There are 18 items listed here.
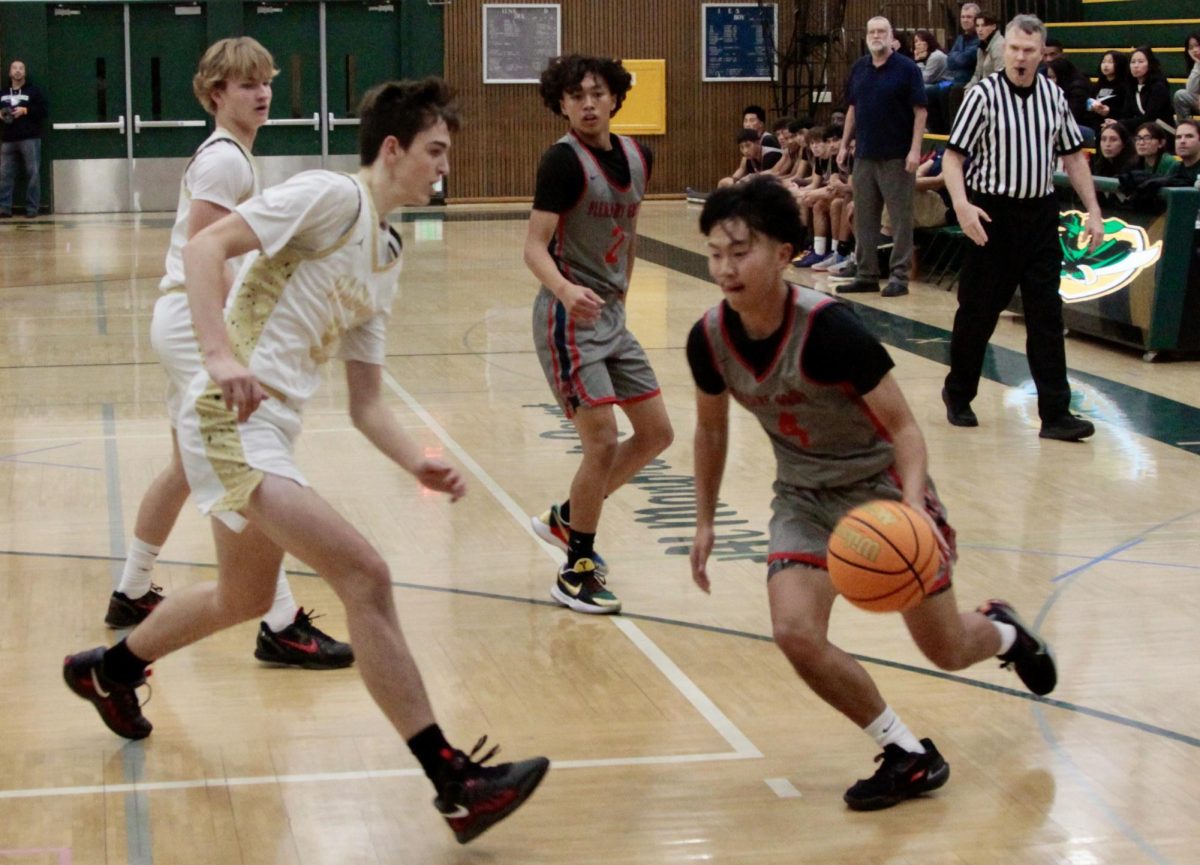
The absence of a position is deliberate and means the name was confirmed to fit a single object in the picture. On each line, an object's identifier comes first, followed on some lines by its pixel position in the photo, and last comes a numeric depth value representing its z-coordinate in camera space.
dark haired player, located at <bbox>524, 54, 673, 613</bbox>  5.33
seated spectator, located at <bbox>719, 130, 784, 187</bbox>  17.66
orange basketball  3.63
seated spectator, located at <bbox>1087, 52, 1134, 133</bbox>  14.20
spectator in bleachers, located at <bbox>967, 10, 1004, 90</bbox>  15.21
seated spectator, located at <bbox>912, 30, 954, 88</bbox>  16.45
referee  7.95
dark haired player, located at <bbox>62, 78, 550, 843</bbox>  3.55
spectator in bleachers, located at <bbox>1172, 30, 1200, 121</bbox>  13.48
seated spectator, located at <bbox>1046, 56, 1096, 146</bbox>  14.57
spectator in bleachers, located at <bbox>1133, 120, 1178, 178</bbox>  10.98
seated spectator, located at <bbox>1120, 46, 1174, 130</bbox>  13.82
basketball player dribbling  3.78
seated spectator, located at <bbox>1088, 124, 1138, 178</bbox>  11.38
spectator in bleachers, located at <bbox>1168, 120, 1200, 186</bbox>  10.37
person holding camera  20.12
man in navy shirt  12.46
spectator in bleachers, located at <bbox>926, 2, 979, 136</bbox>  15.66
